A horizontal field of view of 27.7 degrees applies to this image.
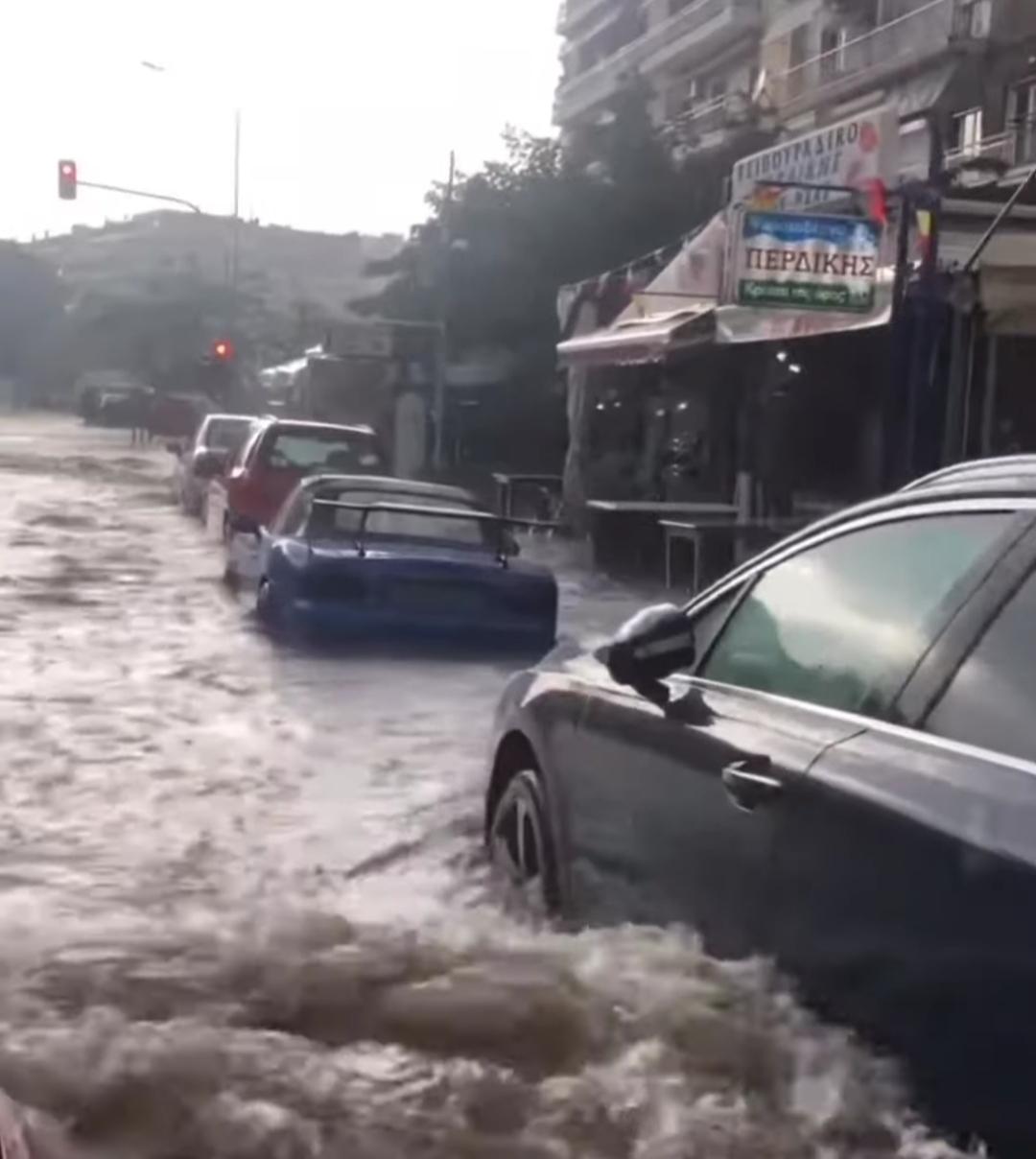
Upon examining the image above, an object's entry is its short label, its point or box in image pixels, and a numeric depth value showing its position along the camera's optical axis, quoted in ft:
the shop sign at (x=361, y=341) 126.52
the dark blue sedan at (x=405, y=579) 40.16
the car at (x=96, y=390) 240.94
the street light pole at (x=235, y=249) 188.98
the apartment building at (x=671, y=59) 161.22
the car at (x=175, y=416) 182.50
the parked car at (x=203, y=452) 84.02
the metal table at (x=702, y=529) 53.36
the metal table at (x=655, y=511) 65.00
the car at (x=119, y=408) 227.18
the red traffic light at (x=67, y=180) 128.88
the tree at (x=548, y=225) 123.54
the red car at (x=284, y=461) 62.64
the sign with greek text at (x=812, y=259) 48.26
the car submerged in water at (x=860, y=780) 9.72
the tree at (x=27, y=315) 335.26
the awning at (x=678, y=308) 61.41
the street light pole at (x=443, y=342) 113.09
